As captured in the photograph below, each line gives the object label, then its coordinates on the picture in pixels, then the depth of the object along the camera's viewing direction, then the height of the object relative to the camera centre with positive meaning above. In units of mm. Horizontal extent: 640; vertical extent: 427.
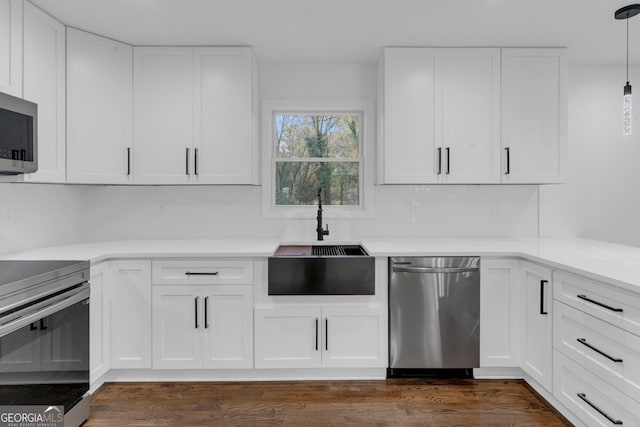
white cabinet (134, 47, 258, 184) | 2828 +724
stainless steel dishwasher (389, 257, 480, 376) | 2508 -638
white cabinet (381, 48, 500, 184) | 2846 +723
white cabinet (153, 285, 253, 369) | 2500 -735
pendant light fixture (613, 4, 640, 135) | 2071 +669
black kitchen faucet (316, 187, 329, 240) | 3043 -89
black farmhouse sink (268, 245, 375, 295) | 2488 -398
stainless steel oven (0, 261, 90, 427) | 1555 -540
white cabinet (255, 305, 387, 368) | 2523 -806
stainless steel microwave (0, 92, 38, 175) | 1844 +383
